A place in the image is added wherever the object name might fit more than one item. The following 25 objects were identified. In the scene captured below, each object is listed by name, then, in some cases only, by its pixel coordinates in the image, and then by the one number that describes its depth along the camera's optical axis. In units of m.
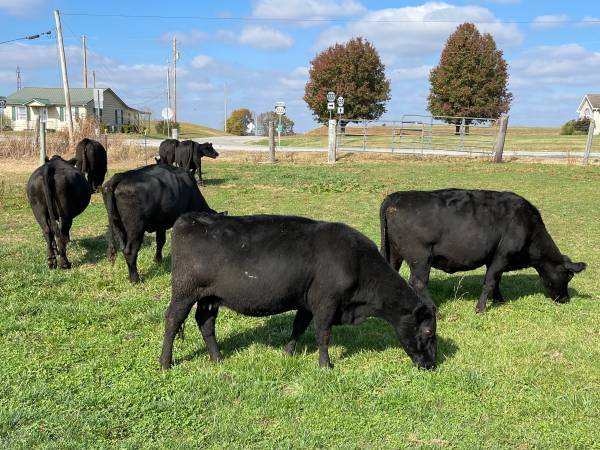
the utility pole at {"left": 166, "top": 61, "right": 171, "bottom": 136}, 64.94
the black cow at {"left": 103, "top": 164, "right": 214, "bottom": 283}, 7.61
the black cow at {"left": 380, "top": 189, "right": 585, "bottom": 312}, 6.62
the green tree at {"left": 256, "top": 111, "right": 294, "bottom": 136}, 69.88
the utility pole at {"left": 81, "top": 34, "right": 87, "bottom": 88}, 58.09
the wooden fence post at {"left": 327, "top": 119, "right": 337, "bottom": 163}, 26.91
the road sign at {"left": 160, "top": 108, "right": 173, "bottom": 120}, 44.71
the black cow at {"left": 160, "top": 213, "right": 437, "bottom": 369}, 4.88
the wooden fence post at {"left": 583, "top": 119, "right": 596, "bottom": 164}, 24.45
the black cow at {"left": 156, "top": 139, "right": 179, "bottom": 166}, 19.81
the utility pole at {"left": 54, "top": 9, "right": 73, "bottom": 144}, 29.90
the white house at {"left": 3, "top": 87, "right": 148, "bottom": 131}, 64.50
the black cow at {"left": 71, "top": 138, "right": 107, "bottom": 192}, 14.13
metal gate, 29.39
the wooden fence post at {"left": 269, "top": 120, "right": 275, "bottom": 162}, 26.91
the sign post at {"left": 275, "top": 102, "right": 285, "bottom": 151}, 30.17
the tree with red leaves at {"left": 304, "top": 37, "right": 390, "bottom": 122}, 53.56
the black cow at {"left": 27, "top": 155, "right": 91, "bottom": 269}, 8.16
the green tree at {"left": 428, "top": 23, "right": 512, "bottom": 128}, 50.38
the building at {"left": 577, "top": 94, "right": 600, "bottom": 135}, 77.02
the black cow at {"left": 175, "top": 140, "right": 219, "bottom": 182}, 19.39
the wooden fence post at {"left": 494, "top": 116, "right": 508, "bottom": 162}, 25.52
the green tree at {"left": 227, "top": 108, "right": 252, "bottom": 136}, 81.25
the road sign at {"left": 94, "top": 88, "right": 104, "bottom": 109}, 30.00
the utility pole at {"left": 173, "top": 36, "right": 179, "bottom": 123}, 64.00
